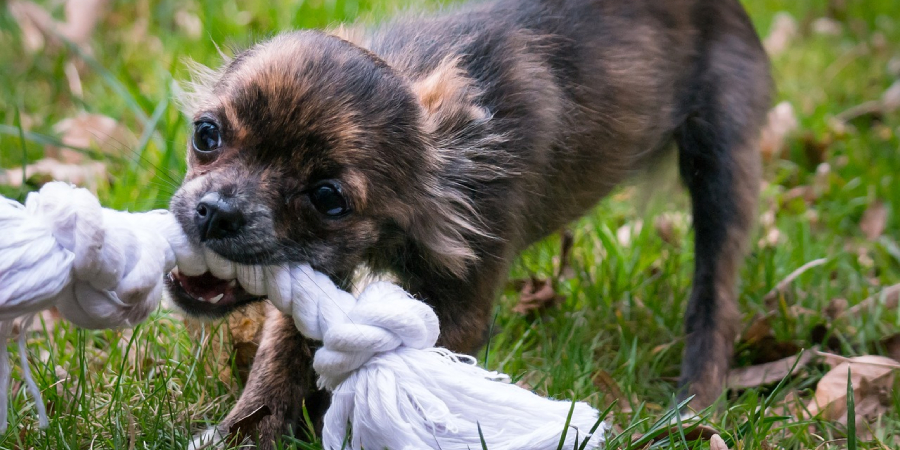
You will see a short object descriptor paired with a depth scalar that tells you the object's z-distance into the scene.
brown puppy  2.67
